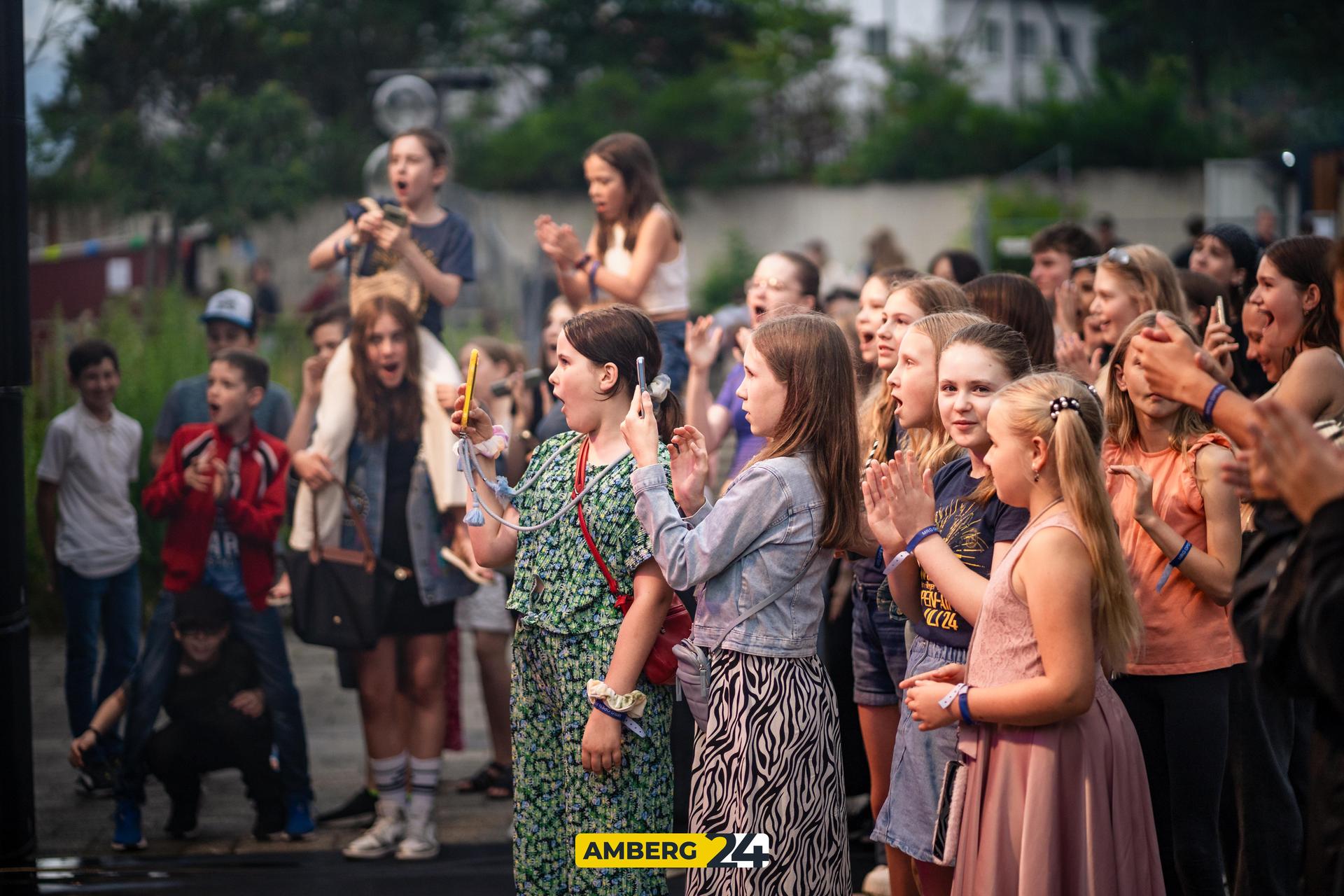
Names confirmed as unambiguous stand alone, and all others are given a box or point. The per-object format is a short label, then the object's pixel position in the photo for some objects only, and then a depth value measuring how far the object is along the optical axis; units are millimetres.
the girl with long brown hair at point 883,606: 7629
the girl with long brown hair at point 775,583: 6391
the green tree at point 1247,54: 34562
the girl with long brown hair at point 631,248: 10664
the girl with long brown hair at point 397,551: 9914
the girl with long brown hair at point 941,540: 6262
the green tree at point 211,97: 22266
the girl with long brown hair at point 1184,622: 6922
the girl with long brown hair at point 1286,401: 7031
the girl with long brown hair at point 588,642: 6707
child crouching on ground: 10023
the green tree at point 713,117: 59031
